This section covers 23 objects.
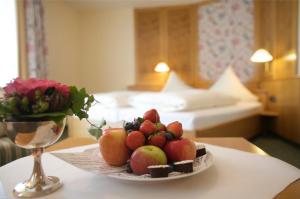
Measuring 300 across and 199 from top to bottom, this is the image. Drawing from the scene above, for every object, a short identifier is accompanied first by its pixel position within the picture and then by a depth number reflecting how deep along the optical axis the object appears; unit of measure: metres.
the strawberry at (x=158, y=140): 0.71
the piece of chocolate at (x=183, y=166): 0.67
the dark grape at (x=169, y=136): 0.73
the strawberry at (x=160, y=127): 0.77
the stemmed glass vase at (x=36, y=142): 0.61
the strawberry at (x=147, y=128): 0.74
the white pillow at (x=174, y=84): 4.45
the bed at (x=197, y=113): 2.29
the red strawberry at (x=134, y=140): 0.71
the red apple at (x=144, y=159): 0.66
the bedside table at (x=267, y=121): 3.59
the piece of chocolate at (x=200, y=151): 0.80
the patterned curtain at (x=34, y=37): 3.78
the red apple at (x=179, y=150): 0.70
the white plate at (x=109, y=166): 0.64
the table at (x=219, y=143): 1.08
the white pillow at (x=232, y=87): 3.70
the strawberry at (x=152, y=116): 0.86
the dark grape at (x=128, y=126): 0.78
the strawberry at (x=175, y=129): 0.76
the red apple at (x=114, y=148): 0.72
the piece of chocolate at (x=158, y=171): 0.64
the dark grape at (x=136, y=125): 0.77
